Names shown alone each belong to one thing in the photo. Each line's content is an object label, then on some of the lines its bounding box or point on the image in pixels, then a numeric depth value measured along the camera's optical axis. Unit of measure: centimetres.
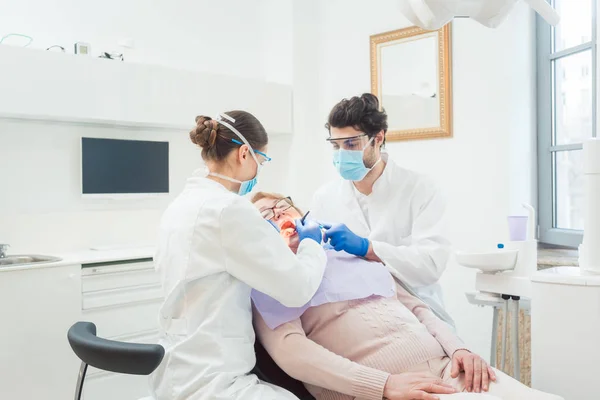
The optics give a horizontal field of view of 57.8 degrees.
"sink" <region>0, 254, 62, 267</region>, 303
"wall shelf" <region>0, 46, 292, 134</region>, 296
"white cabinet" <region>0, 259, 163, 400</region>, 268
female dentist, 135
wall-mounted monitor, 341
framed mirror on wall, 340
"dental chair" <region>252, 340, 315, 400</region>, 156
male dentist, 198
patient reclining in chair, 137
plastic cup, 213
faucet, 302
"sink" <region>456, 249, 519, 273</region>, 201
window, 294
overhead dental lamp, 136
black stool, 127
